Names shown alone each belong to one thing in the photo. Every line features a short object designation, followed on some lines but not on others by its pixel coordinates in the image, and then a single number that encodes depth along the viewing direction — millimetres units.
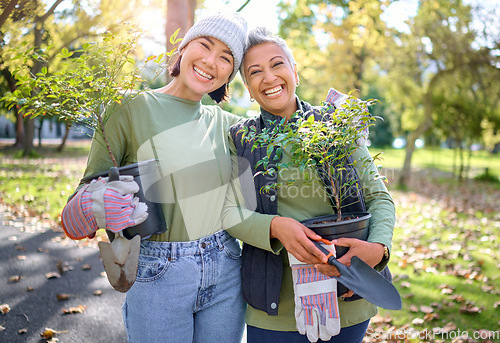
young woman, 1712
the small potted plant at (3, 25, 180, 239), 1537
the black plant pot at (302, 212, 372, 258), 1531
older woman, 1652
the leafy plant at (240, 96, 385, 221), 1561
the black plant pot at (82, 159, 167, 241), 1501
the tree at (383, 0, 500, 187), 11672
